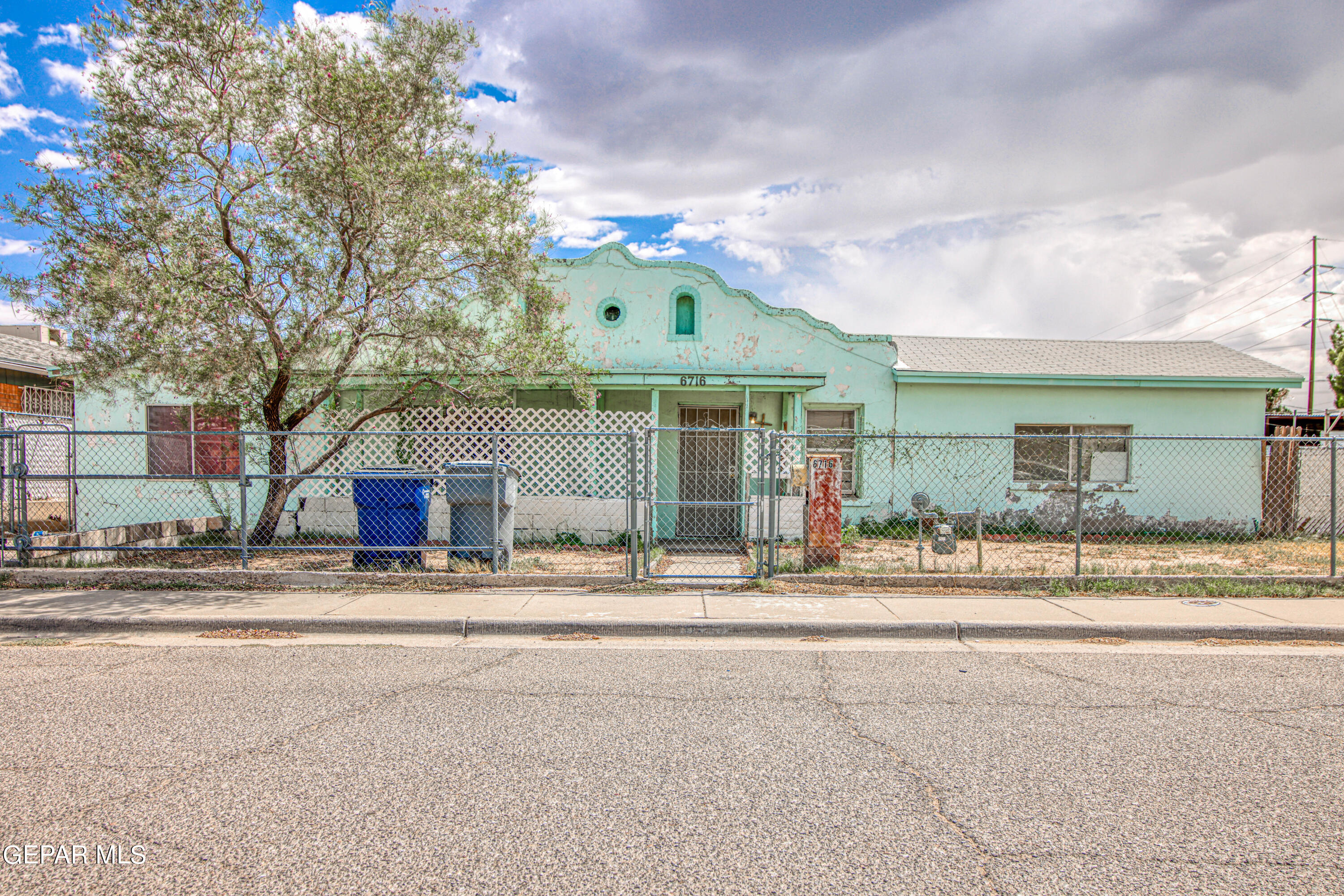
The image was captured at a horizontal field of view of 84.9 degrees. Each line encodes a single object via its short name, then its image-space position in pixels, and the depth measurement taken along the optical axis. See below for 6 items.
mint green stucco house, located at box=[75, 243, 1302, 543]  12.12
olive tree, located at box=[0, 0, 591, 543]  8.48
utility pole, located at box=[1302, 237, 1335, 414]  28.76
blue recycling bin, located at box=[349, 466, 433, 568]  8.79
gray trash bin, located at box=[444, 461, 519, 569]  8.77
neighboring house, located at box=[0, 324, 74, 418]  17.09
